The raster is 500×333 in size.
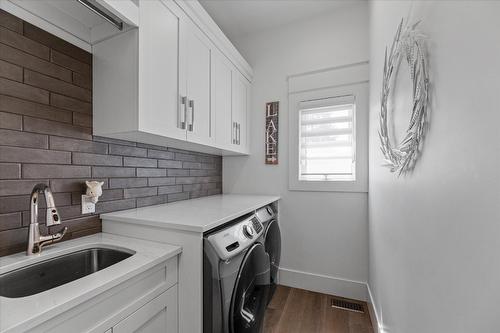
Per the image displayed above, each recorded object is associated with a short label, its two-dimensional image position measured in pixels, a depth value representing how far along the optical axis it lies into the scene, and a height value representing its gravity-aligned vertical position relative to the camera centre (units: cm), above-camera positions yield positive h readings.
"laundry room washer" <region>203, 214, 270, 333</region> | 101 -58
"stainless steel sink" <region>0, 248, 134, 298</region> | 85 -48
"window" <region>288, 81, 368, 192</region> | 208 +30
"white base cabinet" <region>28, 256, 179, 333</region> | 66 -52
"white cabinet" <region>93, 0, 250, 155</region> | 116 +54
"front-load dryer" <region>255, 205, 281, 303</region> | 176 -62
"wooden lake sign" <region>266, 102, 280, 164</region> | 242 +41
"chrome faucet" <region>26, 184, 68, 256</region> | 93 -25
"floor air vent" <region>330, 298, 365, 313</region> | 191 -127
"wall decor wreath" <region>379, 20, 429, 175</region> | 71 +28
